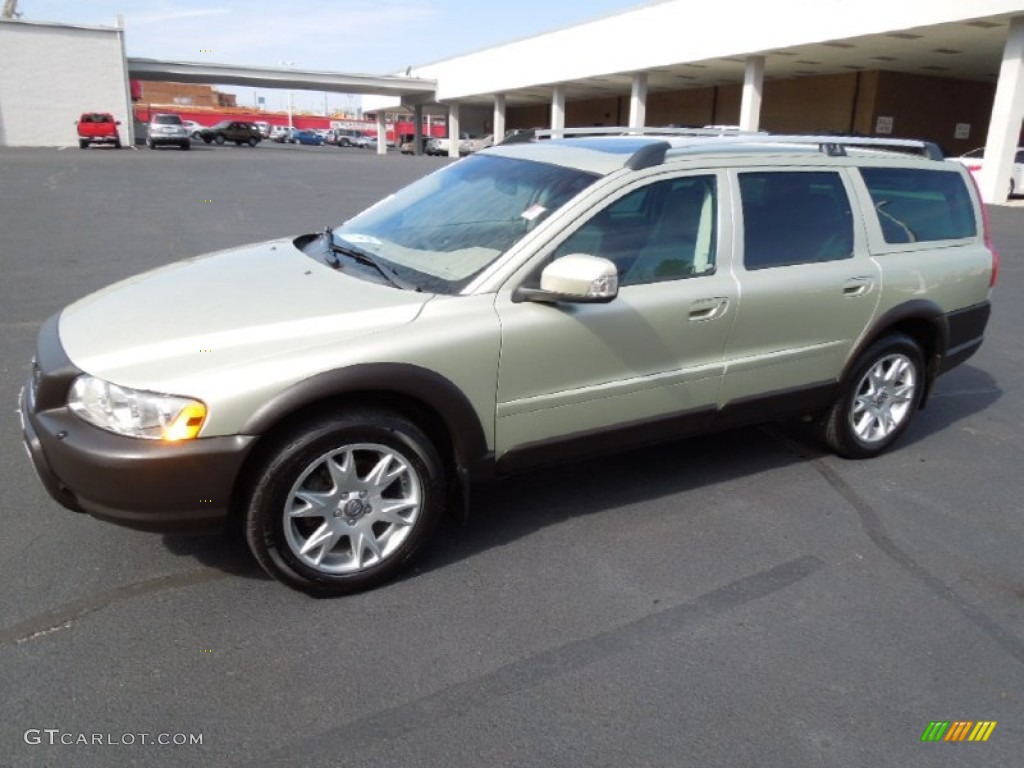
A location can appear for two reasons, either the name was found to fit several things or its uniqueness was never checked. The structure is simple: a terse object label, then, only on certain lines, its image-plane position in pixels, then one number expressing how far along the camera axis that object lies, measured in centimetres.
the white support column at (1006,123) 1978
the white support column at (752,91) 2825
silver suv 3834
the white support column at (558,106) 4166
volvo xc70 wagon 274
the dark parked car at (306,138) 7231
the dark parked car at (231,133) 5197
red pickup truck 3756
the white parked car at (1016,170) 2165
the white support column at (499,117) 4900
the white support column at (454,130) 5488
